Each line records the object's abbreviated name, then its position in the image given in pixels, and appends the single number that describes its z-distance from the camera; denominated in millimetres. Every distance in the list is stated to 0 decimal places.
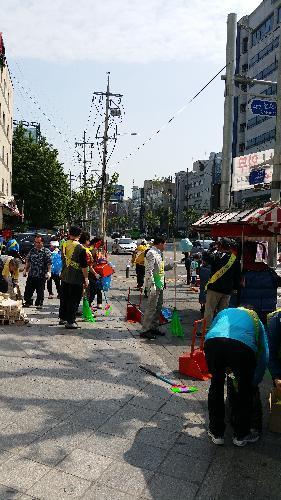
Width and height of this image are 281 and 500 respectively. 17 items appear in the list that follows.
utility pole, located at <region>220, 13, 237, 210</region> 12703
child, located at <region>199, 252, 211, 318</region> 10445
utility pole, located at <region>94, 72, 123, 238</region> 35469
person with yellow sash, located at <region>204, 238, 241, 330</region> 7664
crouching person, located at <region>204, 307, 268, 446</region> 4043
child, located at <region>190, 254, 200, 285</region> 17281
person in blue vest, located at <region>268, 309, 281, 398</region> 4453
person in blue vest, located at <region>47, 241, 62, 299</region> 11812
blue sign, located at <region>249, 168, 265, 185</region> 11319
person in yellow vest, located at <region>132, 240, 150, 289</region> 14133
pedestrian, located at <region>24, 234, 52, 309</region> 10234
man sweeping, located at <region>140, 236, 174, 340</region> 8258
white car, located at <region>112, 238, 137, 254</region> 40031
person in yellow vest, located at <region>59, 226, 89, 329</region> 8570
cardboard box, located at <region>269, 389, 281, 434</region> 4484
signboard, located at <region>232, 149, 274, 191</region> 11211
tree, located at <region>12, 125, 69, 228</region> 45094
